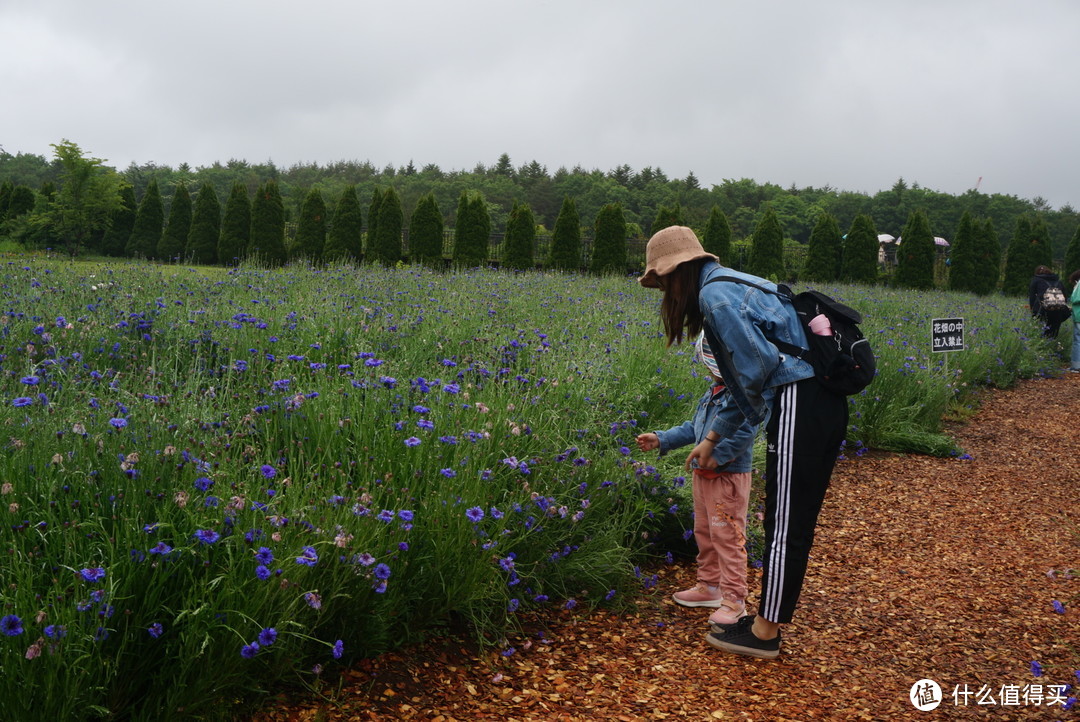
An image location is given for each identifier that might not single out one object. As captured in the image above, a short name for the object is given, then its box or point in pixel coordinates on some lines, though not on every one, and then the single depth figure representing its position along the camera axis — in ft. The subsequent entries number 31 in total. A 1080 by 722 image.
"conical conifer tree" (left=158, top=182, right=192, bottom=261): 77.41
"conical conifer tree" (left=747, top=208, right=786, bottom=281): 73.41
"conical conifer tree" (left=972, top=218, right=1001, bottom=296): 76.33
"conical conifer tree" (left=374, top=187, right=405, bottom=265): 68.85
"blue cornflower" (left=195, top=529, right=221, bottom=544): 6.19
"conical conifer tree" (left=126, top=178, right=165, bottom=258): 80.64
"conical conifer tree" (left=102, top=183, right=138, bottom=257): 86.84
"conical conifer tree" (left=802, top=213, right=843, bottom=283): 76.48
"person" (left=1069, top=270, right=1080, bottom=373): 37.81
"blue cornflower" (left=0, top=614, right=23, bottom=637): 5.19
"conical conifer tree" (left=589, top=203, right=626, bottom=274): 69.26
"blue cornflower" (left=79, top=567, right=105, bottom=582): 5.52
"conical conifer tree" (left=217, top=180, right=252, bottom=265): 72.95
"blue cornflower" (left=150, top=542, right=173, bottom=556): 6.18
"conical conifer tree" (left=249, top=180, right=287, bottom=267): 71.82
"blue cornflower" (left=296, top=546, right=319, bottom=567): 6.31
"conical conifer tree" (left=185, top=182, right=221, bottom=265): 75.00
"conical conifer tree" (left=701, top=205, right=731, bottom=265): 75.31
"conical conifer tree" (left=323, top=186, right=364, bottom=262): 68.44
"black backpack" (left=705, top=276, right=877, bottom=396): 8.34
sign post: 23.52
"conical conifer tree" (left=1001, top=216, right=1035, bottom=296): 76.54
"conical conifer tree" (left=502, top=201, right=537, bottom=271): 66.90
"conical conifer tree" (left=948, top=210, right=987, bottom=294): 75.61
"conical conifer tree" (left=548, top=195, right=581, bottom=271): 69.36
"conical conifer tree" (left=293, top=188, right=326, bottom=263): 71.51
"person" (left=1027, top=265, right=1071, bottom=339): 42.09
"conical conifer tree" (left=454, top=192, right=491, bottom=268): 67.41
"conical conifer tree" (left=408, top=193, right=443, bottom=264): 66.74
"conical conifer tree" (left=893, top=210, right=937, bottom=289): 75.66
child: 9.98
